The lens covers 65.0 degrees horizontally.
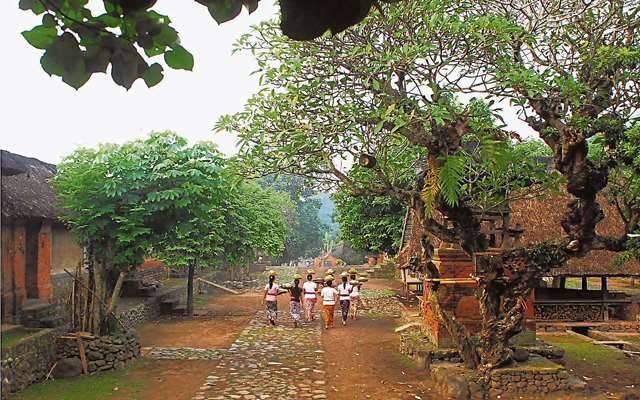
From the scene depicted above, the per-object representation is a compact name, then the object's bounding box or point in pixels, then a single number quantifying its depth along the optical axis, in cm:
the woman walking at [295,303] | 1488
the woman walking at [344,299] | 1538
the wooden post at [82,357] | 946
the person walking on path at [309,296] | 1544
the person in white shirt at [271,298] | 1465
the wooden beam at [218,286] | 2362
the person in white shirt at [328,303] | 1460
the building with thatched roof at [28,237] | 1105
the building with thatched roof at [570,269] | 1410
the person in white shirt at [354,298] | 1631
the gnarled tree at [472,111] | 701
